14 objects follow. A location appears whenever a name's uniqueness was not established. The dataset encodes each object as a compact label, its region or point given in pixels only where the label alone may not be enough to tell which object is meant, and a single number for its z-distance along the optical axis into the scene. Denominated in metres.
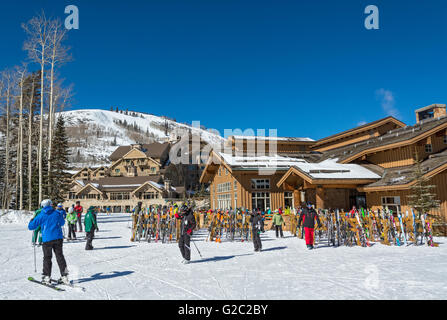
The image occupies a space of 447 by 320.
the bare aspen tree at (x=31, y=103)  29.77
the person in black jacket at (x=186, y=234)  8.90
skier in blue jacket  6.50
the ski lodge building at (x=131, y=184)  53.06
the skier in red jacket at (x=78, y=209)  17.40
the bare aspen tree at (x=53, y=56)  26.62
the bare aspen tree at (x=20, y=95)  28.68
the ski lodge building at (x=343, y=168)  17.56
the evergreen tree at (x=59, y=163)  30.43
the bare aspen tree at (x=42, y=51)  26.03
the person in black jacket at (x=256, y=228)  11.26
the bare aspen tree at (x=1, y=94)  30.72
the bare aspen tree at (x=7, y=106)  30.61
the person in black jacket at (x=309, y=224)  11.62
